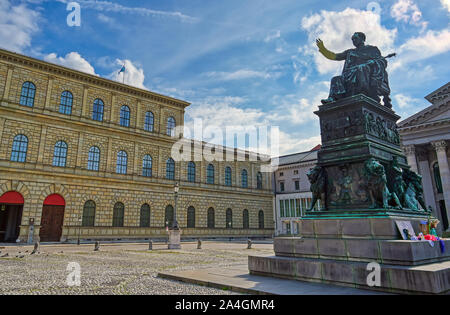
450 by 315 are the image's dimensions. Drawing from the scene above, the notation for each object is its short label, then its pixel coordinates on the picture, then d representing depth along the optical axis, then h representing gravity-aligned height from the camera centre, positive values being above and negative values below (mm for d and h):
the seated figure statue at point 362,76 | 7699 +3756
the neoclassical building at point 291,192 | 52000 +5828
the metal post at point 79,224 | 30641 +377
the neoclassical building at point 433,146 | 29686 +7925
